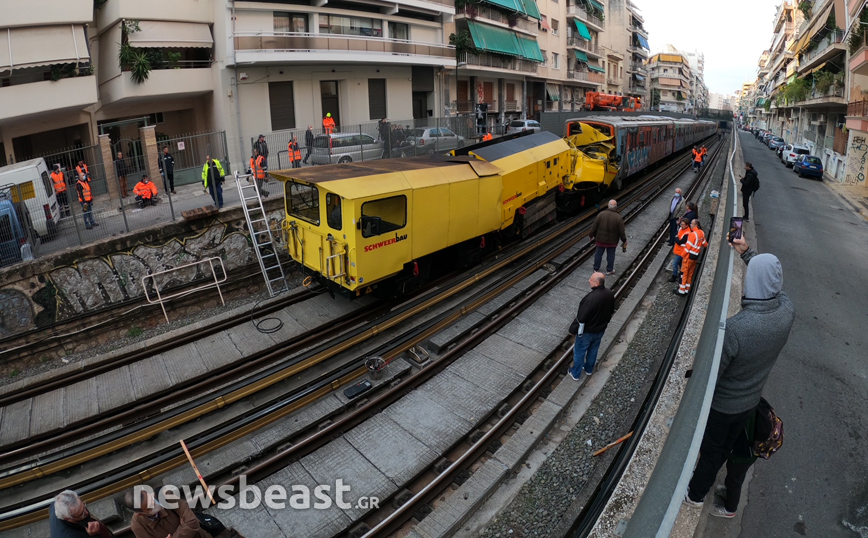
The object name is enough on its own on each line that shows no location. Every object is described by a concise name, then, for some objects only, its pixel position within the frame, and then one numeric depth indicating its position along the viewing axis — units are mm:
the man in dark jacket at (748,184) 15695
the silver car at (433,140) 19891
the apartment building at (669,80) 100750
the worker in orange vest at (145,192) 12578
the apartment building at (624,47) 66062
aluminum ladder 11633
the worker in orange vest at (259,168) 13149
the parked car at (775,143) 46656
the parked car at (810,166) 30059
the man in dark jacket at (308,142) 16594
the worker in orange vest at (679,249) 10594
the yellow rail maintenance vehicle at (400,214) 8852
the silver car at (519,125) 33250
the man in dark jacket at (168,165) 12756
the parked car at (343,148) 16969
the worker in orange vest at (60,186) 11727
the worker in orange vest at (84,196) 11523
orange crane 47906
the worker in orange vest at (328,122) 20688
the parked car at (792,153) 34422
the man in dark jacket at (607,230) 10922
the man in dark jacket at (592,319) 7242
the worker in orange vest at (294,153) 16172
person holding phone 3584
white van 11047
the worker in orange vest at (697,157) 26594
